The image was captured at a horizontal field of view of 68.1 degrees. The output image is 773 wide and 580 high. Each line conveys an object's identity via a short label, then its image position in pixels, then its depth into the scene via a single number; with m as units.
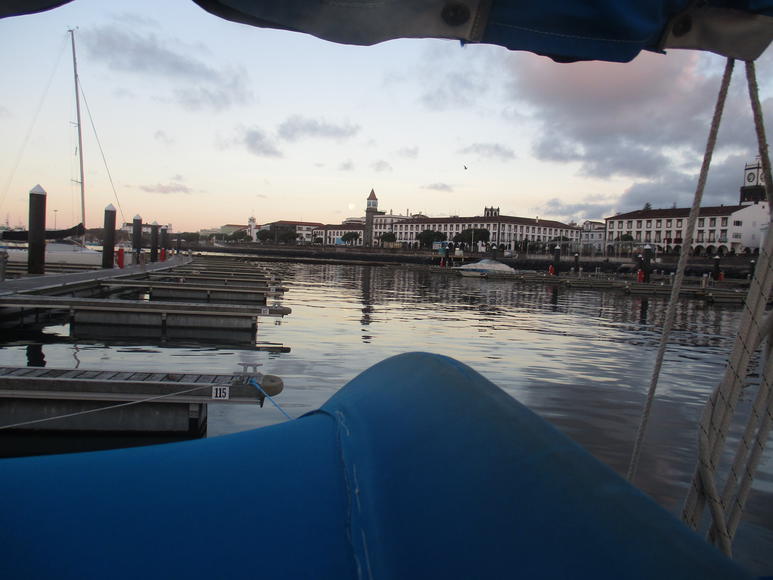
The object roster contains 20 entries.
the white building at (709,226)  78.33
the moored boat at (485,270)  47.16
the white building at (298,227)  173.62
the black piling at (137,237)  28.11
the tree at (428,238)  119.94
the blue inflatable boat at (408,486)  1.33
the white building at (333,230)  164.29
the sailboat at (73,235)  26.89
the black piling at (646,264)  39.16
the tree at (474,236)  110.94
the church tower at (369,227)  134.38
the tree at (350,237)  144.15
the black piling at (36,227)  16.28
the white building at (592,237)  75.19
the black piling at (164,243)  37.08
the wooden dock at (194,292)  16.33
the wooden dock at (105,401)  4.88
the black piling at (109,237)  22.88
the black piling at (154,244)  33.04
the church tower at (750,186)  85.12
